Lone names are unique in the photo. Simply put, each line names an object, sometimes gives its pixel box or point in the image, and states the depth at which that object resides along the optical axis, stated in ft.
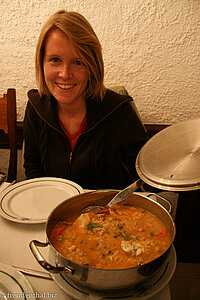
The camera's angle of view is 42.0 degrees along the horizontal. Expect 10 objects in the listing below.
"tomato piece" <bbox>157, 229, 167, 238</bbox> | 2.68
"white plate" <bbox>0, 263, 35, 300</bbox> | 2.02
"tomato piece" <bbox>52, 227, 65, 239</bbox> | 2.70
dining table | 2.12
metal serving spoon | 2.76
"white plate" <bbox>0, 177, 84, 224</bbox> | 3.07
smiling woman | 4.70
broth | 2.38
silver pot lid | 2.47
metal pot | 1.83
